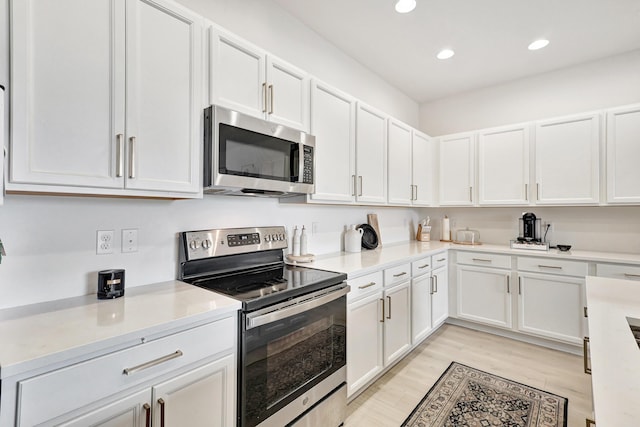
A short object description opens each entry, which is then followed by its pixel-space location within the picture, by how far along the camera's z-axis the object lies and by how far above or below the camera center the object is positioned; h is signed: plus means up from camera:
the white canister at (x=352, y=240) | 2.84 -0.24
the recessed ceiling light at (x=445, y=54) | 2.97 +1.58
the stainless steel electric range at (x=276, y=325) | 1.37 -0.56
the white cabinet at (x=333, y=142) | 2.21 +0.56
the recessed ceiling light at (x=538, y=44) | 2.79 +1.57
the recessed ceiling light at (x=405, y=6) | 2.26 +1.57
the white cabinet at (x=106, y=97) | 1.07 +0.47
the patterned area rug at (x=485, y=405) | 1.92 -1.30
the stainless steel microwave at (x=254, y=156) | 1.55 +0.33
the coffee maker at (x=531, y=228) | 3.30 -0.15
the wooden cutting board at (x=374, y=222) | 3.22 -0.08
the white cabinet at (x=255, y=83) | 1.62 +0.78
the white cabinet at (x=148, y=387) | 0.87 -0.56
